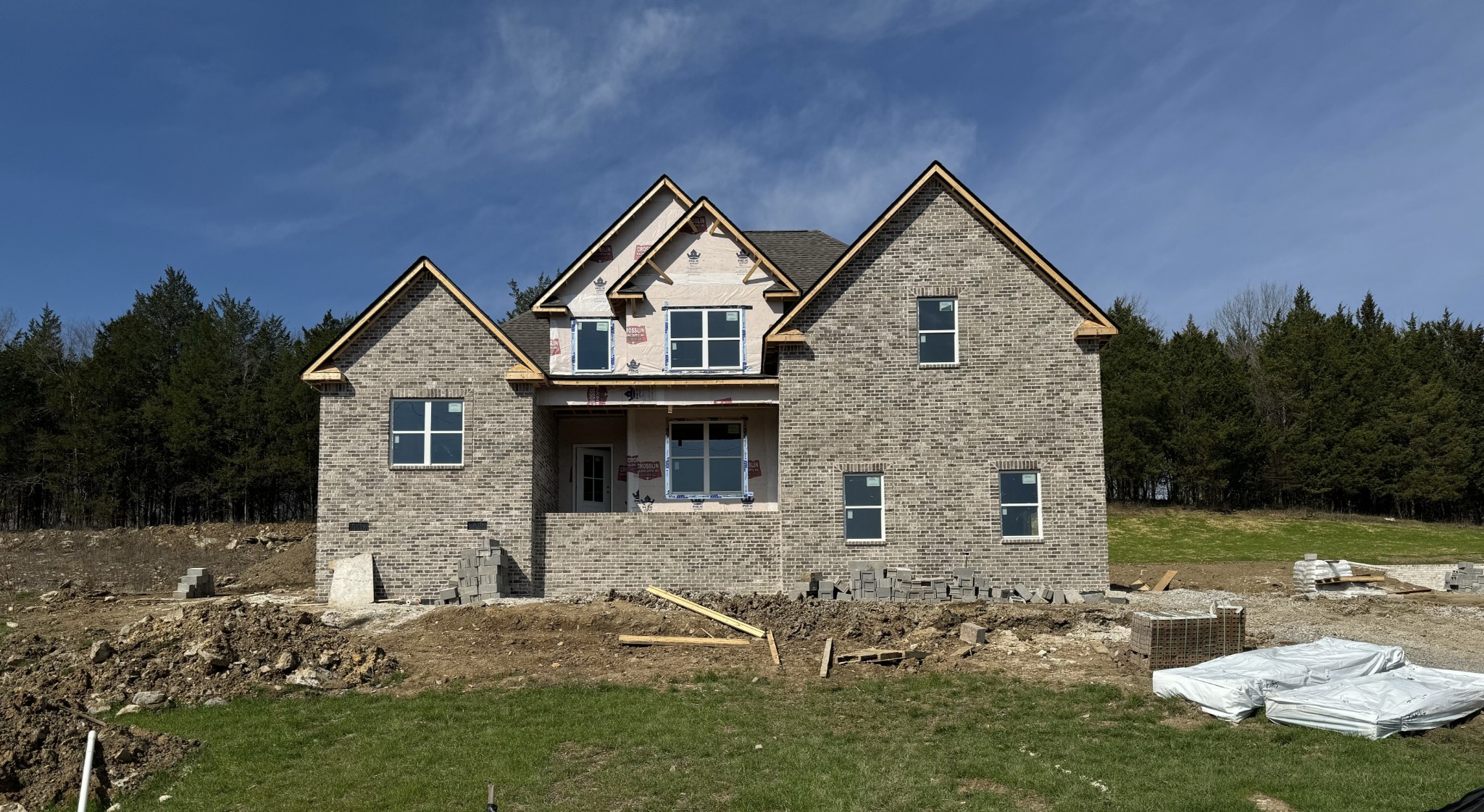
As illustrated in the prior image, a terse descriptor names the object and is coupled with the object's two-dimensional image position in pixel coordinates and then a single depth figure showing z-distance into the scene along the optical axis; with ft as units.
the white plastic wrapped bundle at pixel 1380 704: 36.96
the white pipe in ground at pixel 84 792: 20.97
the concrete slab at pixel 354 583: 68.54
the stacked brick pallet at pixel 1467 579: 76.84
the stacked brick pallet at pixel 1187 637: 47.19
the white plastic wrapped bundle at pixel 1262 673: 40.01
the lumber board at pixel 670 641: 54.49
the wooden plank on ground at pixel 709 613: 56.08
